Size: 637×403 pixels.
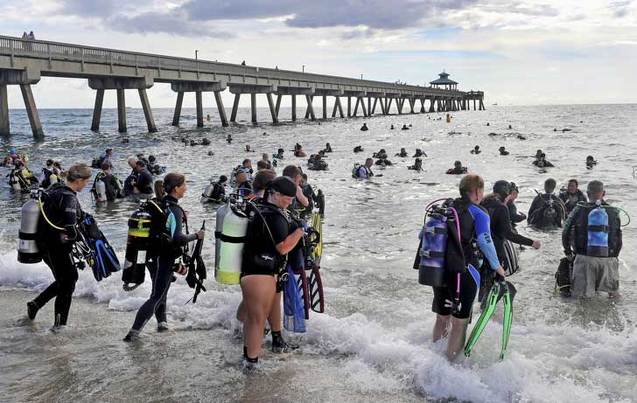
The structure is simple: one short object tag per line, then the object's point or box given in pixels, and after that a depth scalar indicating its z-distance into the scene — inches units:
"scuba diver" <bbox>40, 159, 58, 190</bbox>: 690.2
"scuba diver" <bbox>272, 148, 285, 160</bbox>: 1203.6
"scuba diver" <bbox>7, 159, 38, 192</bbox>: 784.3
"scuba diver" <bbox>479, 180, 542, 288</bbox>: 238.8
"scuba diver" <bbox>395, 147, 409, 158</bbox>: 1240.3
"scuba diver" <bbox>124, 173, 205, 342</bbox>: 227.9
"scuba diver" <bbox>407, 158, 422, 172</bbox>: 1023.0
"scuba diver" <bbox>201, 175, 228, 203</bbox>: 693.9
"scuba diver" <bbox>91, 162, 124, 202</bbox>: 690.8
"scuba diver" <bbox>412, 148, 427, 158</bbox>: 1234.0
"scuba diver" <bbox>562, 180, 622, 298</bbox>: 293.6
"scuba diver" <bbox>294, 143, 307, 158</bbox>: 1242.0
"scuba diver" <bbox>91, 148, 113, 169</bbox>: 999.0
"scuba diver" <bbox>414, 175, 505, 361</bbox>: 202.5
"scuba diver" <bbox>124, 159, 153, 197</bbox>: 686.5
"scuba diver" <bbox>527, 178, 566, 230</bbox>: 517.3
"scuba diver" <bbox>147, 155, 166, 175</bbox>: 892.0
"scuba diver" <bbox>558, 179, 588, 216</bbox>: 475.8
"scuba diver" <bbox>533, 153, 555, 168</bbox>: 1082.1
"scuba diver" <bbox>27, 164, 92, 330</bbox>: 235.6
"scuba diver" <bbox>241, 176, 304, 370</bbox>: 197.6
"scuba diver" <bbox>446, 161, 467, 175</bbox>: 976.3
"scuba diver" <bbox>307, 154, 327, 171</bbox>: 1039.6
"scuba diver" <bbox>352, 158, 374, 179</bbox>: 903.1
